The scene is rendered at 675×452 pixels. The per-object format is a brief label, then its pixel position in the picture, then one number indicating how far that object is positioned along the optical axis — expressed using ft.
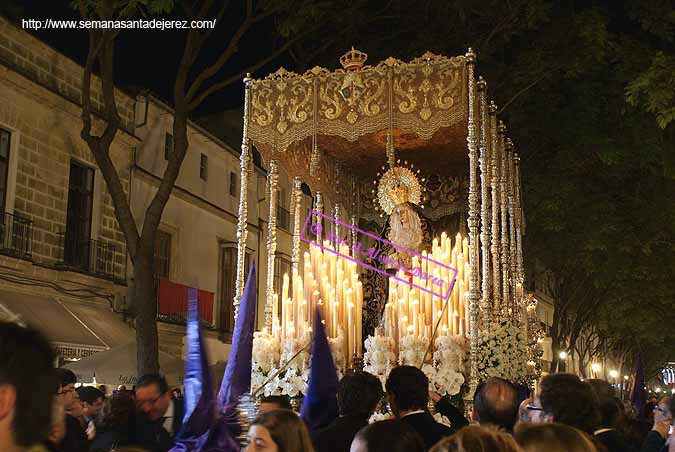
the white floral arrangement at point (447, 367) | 29.99
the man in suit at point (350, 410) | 16.16
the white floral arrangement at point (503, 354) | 30.50
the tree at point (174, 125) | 42.39
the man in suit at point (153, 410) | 18.72
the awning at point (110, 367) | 44.98
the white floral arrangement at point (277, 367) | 32.81
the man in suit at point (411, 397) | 16.99
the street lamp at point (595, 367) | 151.64
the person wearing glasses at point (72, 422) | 16.15
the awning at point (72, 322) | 52.24
